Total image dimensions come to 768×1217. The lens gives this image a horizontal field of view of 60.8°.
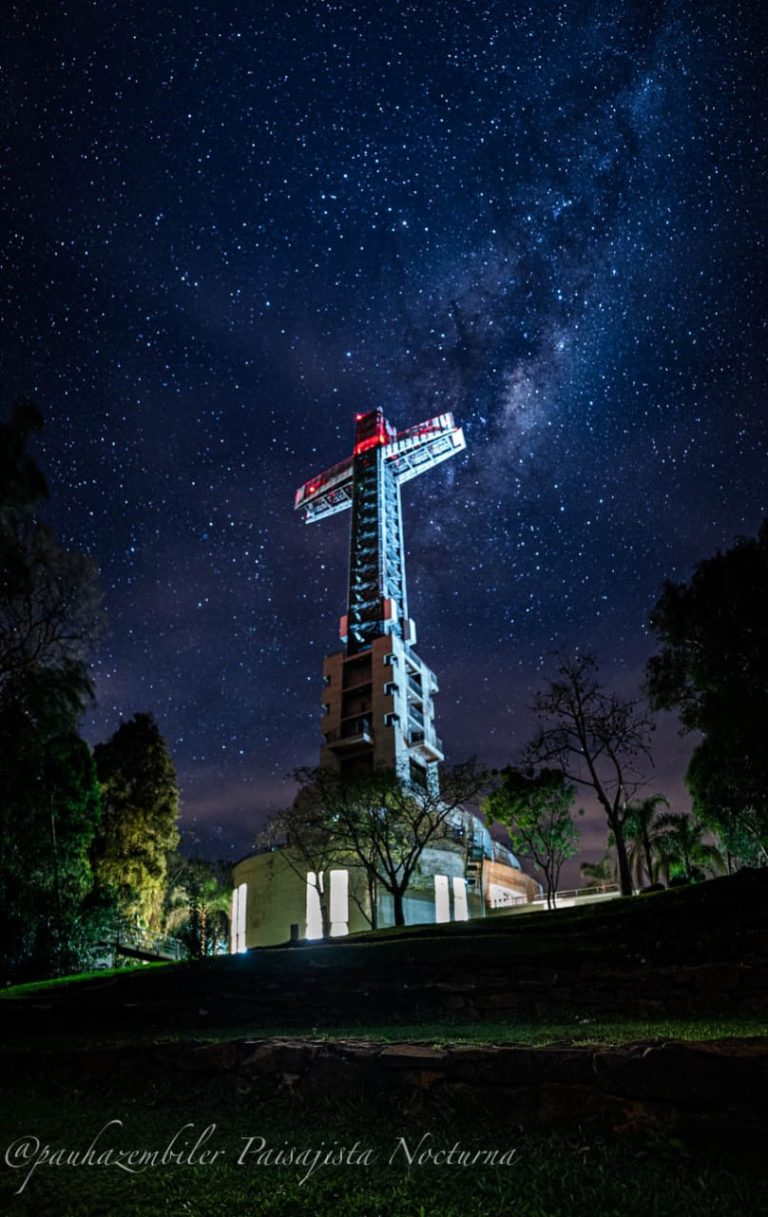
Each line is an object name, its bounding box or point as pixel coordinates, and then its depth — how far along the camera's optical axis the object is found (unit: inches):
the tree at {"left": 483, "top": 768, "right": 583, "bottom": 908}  1616.6
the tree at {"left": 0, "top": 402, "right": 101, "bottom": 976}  920.3
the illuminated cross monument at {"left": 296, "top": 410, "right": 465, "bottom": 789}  2532.0
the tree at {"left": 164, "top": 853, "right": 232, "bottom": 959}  2342.5
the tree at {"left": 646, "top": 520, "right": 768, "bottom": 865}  960.9
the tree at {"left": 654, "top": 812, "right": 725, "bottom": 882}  1759.4
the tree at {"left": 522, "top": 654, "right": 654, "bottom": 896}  1214.9
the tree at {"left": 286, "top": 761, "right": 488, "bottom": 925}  1382.9
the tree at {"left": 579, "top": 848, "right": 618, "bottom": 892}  2160.4
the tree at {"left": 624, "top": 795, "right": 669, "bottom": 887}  1738.6
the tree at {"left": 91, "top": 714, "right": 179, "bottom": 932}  1595.7
